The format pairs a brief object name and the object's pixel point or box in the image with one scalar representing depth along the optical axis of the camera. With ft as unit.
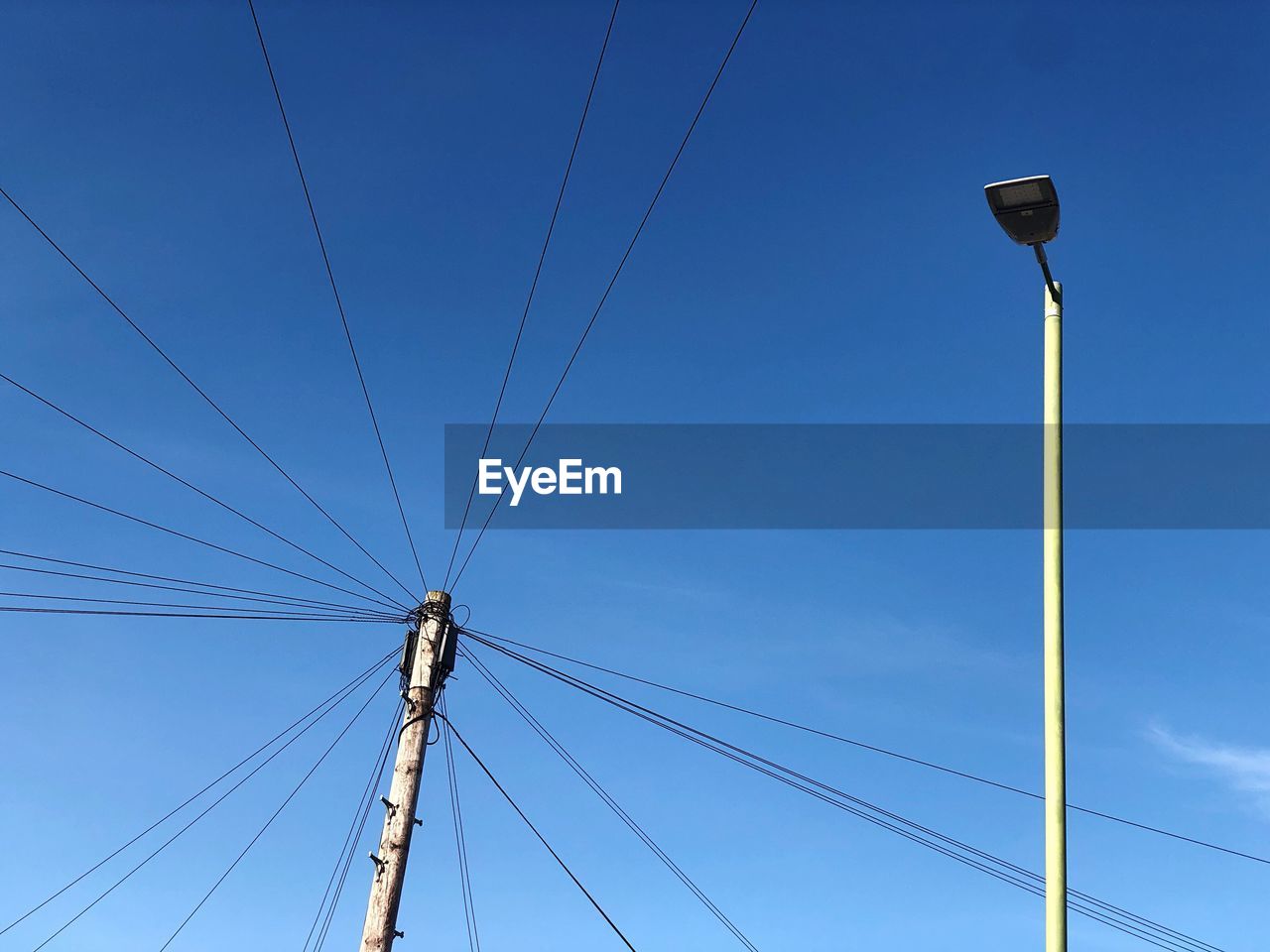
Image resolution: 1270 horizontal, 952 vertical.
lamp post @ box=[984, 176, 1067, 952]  23.34
